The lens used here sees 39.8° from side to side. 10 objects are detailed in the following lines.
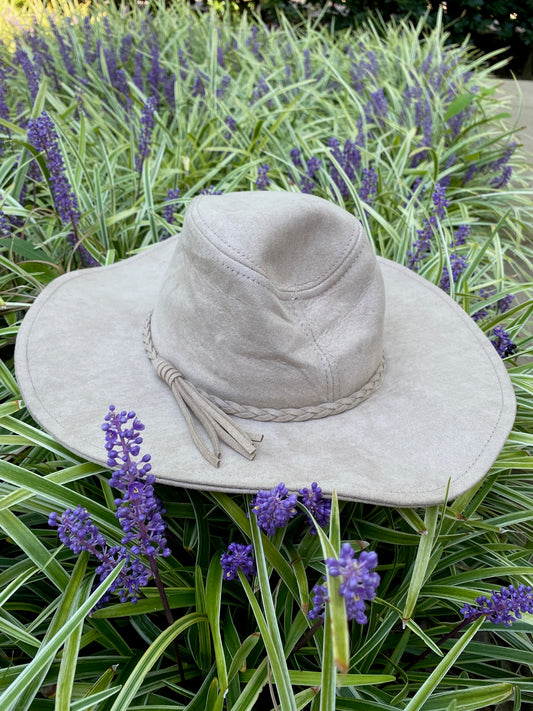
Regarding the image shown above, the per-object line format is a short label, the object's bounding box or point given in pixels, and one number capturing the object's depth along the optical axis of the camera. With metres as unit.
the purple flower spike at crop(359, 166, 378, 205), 0.84
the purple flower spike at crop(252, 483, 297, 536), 0.39
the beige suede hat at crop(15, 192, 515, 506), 0.43
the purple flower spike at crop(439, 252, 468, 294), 0.67
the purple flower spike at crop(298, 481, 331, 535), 0.40
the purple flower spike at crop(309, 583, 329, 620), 0.35
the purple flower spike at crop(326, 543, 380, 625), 0.31
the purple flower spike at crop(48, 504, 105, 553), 0.39
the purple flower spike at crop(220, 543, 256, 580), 0.44
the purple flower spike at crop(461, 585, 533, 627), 0.40
